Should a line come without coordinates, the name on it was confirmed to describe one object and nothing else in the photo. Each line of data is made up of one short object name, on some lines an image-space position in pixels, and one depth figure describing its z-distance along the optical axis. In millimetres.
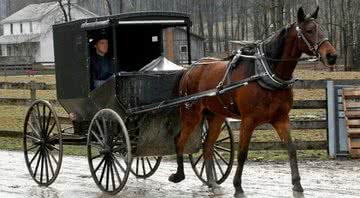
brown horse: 8047
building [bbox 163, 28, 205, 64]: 61594
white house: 84062
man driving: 10203
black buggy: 9414
